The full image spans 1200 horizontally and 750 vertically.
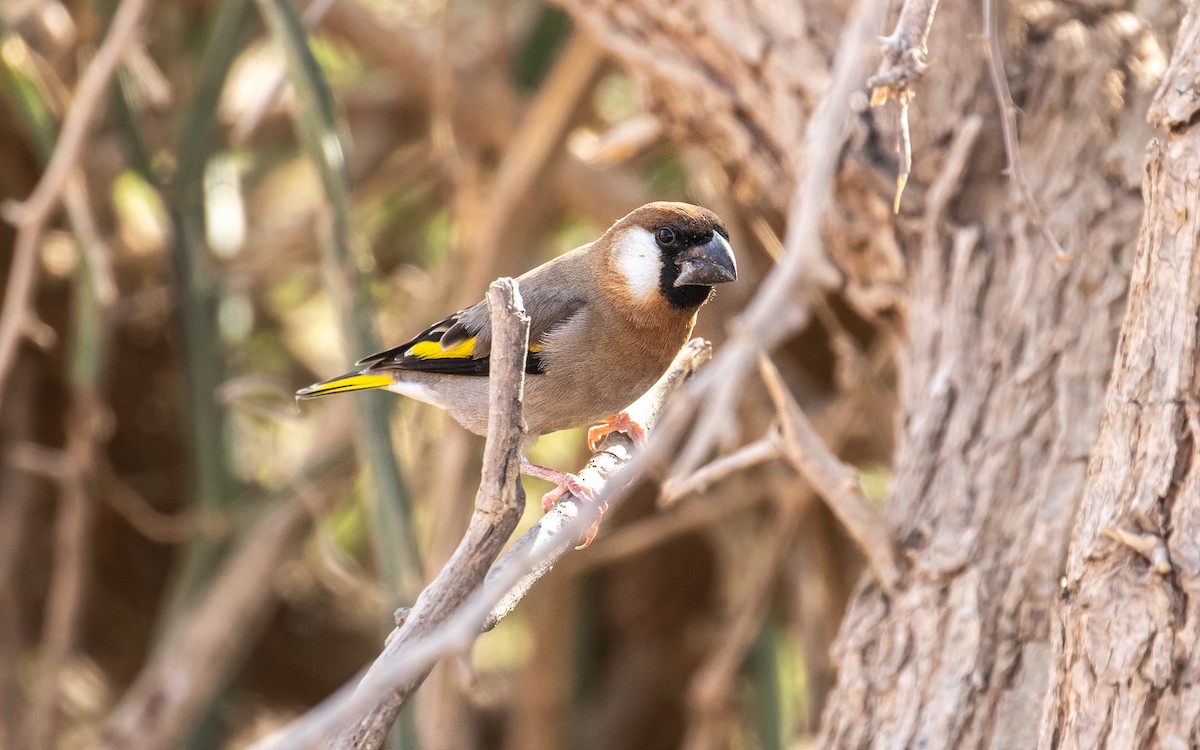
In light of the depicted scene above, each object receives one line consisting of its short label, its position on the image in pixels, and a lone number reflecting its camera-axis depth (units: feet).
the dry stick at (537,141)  28.66
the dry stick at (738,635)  26.61
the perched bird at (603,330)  19.58
